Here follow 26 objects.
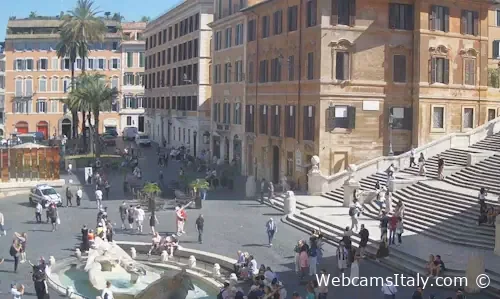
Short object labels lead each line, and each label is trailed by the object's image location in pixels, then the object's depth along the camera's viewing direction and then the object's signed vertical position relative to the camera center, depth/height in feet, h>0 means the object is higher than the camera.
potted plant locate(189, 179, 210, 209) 131.54 -12.22
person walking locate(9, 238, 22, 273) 88.07 -15.52
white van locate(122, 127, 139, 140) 298.29 -5.69
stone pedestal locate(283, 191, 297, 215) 122.21 -13.52
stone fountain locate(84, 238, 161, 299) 82.74 -17.21
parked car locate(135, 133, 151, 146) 271.69 -7.71
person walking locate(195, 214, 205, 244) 102.42 -14.49
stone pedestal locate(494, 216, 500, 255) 86.99 -13.36
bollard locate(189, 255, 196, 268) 88.89 -16.85
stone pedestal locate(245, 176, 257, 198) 145.18 -13.01
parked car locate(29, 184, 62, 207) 134.00 -14.08
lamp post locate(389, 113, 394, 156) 142.41 -1.87
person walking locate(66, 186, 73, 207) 136.18 -14.31
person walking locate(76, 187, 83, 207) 136.05 -14.17
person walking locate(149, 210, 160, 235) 107.98 -14.70
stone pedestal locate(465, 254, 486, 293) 74.64 -14.90
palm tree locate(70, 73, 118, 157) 222.89 +6.91
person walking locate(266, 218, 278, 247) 98.63 -14.31
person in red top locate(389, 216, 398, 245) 92.68 -13.08
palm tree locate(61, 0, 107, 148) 257.96 +31.14
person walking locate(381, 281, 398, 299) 68.44 -15.38
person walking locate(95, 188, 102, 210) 129.90 -13.90
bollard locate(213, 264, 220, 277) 85.35 -17.18
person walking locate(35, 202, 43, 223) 119.44 -15.00
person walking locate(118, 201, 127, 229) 113.70 -14.20
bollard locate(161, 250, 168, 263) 93.35 -17.07
